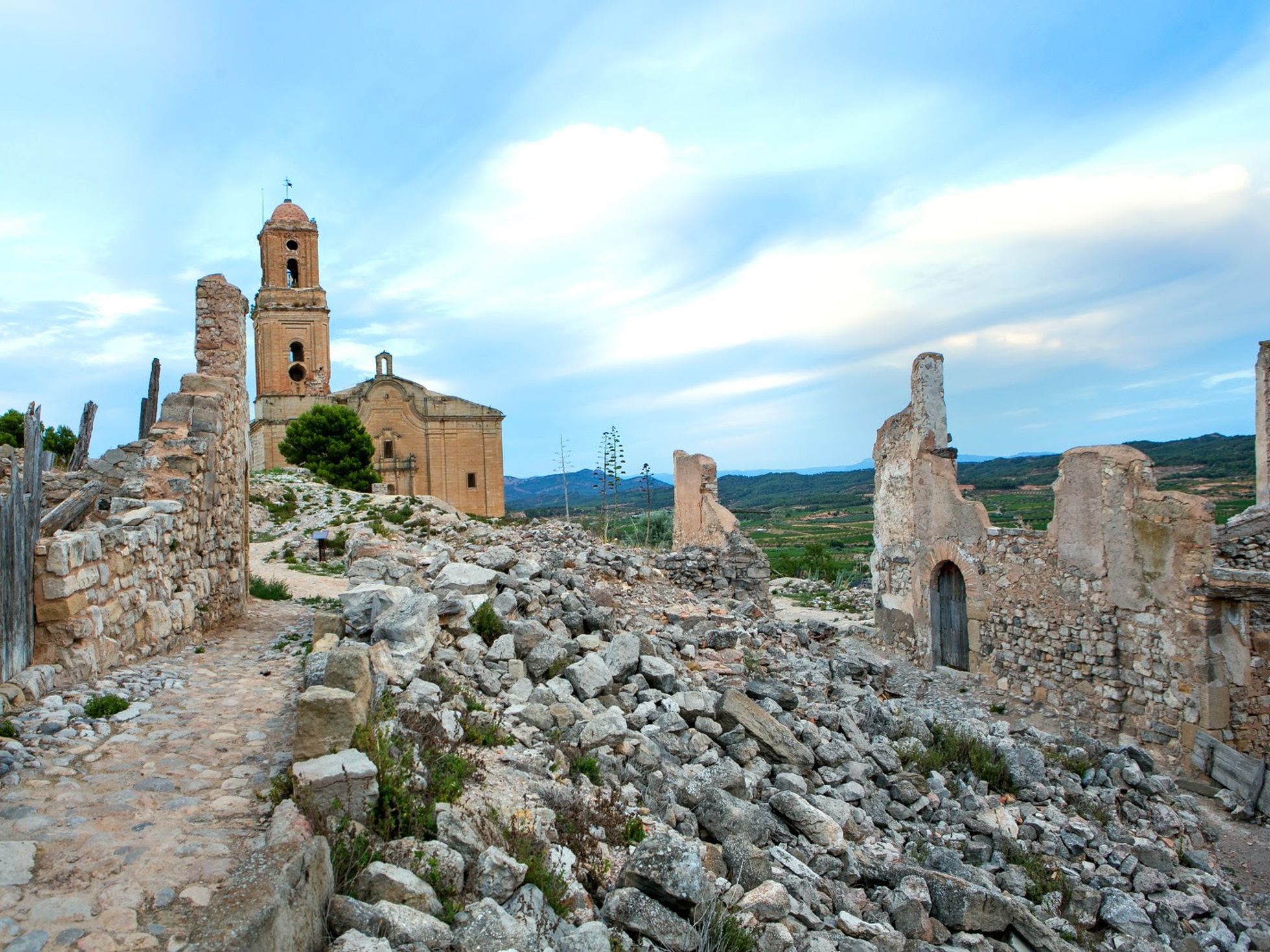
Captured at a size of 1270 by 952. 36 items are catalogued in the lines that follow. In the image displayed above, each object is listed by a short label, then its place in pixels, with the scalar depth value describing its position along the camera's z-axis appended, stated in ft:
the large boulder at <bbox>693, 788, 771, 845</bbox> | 16.01
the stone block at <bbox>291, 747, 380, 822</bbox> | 11.86
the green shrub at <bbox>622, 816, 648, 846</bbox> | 14.48
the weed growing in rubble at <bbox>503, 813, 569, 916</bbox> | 12.06
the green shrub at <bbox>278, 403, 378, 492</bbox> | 115.24
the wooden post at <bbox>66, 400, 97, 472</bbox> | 51.39
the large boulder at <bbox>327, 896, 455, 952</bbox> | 9.94
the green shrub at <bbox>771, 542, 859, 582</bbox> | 95.30
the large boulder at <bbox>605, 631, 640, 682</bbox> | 22.31
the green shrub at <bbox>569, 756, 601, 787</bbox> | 16.47
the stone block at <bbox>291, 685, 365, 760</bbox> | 13.20
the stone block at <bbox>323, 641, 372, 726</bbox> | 14.89
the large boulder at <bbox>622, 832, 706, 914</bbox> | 12.69
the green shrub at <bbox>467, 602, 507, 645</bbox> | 22.95
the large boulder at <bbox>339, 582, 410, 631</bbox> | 22.11
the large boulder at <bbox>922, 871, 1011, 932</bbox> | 15.81
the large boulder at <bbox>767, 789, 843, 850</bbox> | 16.99
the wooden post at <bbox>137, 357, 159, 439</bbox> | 55.98
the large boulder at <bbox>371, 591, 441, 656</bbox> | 20.13
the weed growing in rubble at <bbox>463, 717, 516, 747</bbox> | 16.28
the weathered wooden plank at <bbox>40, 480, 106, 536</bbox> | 20.83
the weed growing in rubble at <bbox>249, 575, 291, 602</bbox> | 34.19
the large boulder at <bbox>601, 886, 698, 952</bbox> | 12.05
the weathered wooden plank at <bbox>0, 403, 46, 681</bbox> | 15.85
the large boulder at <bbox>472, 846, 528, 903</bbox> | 11.54
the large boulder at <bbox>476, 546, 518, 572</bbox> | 28.50
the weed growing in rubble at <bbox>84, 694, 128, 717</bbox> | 15.75
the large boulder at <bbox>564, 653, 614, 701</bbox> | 20.57
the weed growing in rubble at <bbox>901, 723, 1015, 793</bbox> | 23.70
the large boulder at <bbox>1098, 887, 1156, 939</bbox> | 18.47
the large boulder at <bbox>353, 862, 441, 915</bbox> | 10.66
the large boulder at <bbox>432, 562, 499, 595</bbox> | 25.40
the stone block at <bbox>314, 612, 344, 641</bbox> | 22.22
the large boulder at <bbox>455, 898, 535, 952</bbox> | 10.35
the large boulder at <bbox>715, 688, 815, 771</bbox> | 20.52
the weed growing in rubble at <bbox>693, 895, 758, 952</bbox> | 12.17
